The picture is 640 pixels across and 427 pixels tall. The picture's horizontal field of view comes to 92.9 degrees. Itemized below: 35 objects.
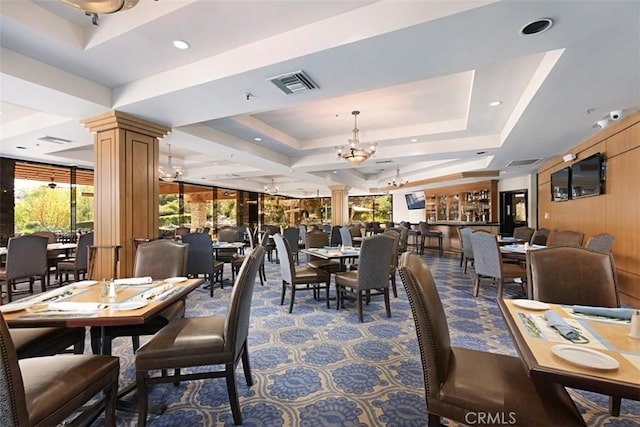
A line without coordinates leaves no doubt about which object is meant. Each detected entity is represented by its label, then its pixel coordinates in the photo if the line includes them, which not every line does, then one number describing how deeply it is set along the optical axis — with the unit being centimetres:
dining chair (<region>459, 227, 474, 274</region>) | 623
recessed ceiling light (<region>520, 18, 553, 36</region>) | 219
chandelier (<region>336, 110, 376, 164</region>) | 561
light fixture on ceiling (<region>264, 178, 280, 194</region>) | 1373
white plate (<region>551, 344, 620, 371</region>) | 103
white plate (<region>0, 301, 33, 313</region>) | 167
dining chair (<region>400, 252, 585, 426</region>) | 121
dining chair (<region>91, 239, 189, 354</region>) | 283
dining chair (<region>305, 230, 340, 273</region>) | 519
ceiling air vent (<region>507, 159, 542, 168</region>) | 733
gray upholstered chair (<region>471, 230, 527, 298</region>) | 427
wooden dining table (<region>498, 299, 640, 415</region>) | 97
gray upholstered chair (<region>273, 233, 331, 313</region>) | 405
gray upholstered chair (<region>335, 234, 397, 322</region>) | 358
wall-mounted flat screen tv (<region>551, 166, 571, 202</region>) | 622
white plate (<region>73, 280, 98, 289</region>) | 231
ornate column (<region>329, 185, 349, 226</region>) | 1343
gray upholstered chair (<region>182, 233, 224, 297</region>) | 487
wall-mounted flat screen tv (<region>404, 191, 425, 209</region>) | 1390
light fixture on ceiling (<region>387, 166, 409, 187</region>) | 1094
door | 1038
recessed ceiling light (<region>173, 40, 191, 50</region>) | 292
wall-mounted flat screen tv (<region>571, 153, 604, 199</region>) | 490
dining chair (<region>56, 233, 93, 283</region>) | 508
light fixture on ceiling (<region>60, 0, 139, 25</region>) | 163
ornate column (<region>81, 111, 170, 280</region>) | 405
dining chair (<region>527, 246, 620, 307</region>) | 197
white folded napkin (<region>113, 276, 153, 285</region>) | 238
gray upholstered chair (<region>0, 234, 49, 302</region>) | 446
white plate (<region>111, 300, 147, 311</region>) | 174
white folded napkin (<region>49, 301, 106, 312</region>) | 174
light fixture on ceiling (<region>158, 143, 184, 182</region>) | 793
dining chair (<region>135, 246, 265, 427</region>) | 177
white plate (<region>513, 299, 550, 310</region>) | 167
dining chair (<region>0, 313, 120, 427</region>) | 114
